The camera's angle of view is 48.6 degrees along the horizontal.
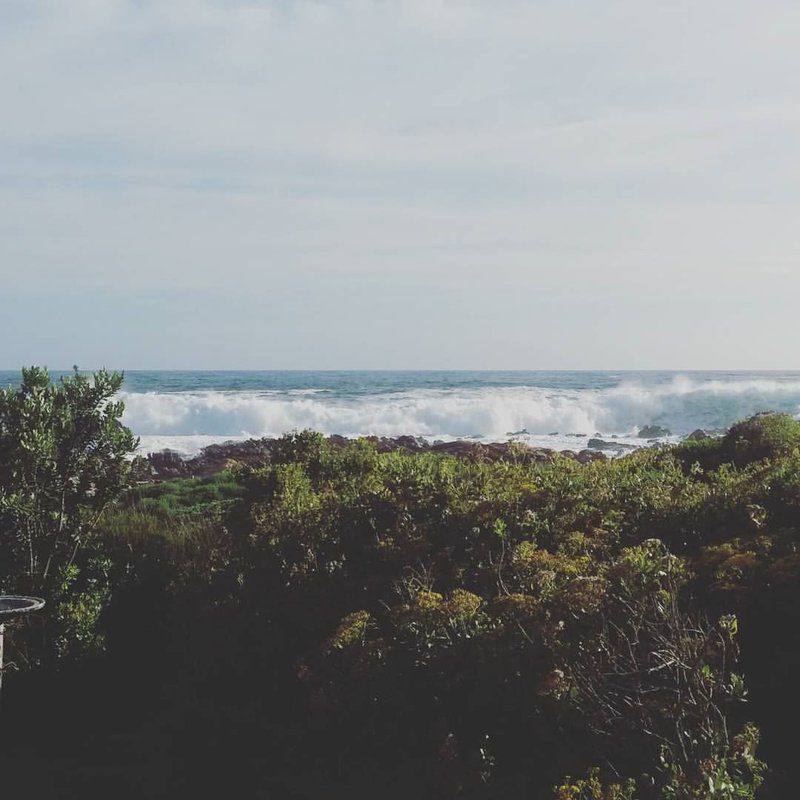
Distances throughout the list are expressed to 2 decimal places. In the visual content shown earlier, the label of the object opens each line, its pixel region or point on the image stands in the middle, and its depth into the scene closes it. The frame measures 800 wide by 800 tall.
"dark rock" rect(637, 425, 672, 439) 38.75
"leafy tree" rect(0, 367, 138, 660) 8.31
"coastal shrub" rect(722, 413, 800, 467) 8.97
